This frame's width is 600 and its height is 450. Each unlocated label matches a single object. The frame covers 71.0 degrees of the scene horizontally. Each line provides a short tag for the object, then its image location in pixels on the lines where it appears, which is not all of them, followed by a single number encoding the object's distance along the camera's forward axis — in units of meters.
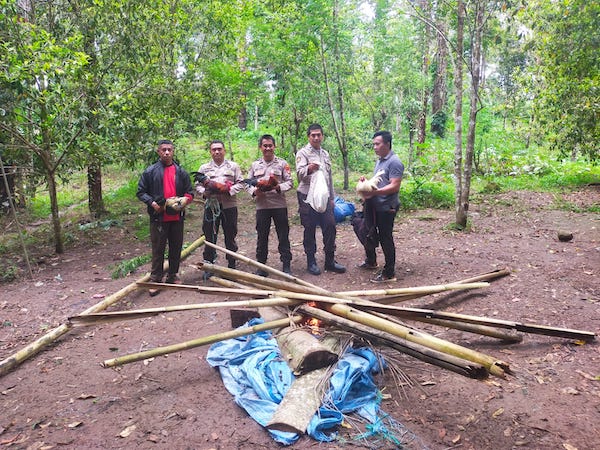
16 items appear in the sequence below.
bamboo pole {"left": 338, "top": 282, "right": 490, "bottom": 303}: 4.66
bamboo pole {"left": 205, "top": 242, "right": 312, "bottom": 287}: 5.09
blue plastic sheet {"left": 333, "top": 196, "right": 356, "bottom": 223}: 9.57
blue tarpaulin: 3.08
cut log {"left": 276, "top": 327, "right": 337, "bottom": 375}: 3.54
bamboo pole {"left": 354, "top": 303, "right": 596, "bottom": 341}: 3.93
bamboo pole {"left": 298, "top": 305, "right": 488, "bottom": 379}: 2.88
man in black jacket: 5.58
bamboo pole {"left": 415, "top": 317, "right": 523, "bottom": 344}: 3.99
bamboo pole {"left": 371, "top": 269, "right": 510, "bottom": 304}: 4.73
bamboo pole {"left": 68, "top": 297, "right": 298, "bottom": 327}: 3.92
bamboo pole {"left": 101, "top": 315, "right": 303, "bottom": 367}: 3.57
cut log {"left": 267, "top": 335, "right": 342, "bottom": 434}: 2.96
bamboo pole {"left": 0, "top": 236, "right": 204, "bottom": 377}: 4.00
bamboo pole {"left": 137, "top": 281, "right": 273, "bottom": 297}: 4.46
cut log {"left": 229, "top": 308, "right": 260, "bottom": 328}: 4.59
